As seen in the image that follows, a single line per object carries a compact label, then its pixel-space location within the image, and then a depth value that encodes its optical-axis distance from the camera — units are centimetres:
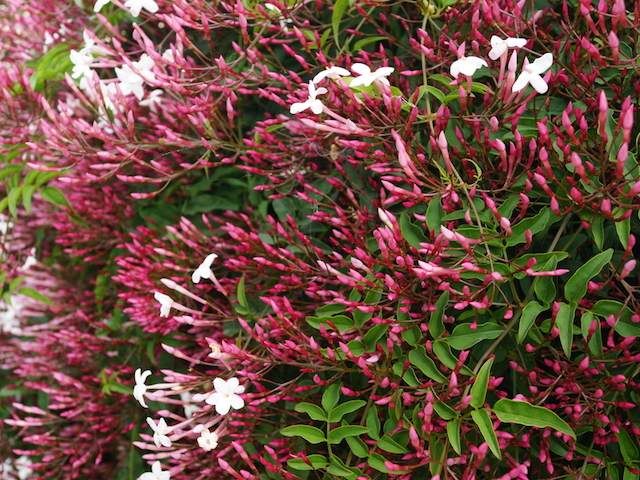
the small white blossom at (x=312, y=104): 36
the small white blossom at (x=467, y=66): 34
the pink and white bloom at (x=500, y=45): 34
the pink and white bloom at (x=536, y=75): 33
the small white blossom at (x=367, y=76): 35
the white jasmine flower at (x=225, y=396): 37
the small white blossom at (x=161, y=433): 39
